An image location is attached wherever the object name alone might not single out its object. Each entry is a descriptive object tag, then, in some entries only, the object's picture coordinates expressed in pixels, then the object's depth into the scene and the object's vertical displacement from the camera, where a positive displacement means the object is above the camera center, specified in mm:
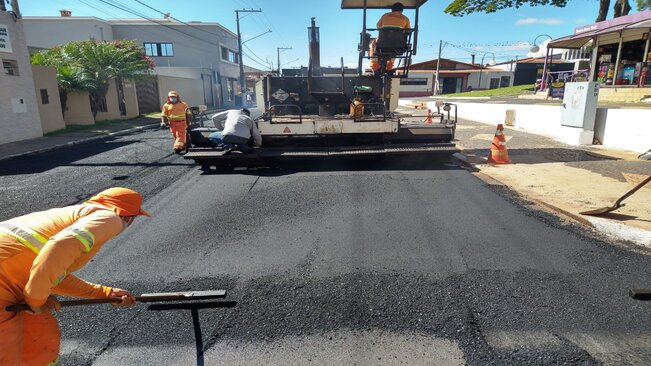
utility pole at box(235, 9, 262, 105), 39253 +5884
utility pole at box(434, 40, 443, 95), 46500 +1255
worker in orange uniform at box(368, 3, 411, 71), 7820 +1465
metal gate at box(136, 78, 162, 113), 25641 +42
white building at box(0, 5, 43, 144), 12336 +369
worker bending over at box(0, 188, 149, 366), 1725 -713
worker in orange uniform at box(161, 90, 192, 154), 9648 -526
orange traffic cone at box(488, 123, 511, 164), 8367 -1206
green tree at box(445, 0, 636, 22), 20969 +4820
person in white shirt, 7234 -694
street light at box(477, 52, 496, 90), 51000 +3744
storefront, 17703 +2420
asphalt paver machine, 7621 -423
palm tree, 17219 +1520
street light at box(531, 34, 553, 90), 21772 +882
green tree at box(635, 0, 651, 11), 31550 +7391
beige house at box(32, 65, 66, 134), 14562 -22
